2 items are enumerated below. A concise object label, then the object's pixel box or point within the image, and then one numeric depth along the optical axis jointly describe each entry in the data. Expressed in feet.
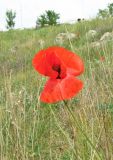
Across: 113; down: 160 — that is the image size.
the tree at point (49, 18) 110.32
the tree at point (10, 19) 114.62
